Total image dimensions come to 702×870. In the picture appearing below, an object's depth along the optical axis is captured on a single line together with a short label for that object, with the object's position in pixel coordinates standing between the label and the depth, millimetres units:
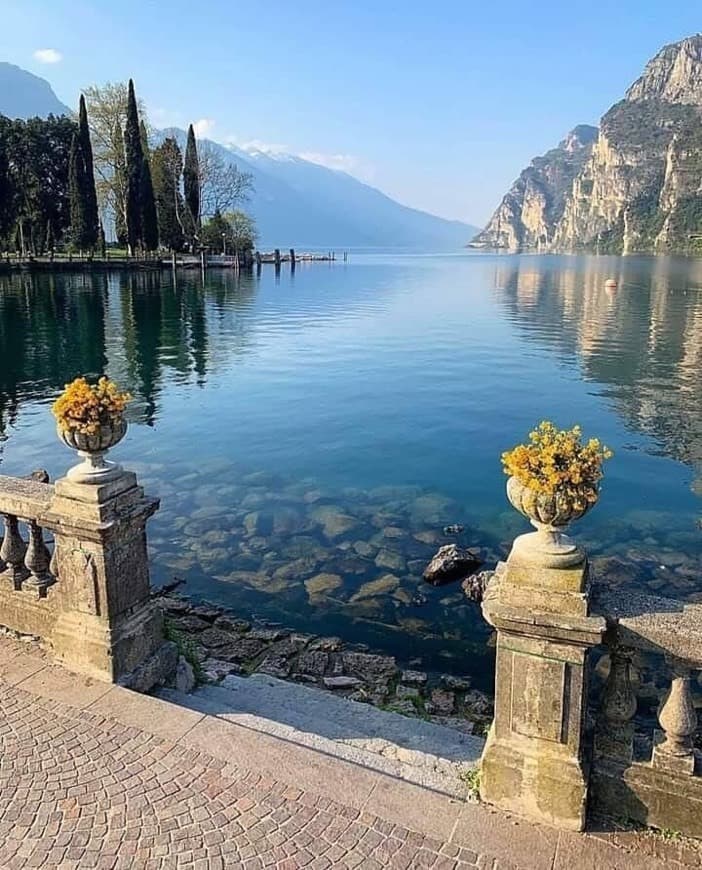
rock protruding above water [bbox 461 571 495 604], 8281
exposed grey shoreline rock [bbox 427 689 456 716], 6219
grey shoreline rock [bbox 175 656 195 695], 5094
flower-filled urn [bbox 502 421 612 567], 3186
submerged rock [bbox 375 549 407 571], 9211
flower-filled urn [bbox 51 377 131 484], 4324
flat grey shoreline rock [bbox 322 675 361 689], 6488
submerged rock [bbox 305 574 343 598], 8570
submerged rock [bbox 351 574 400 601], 8492
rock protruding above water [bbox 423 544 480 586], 8805
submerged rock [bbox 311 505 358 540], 10297
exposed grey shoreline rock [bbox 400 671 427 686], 6722
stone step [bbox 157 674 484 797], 4098
